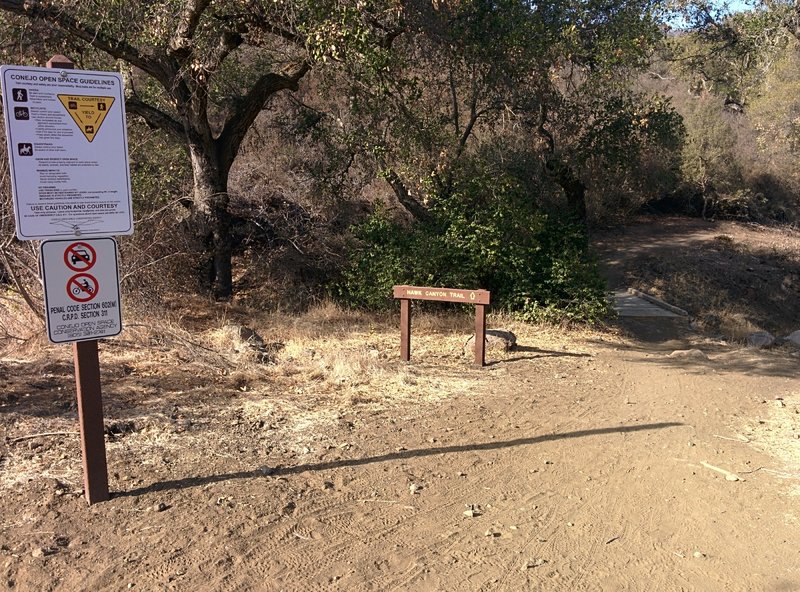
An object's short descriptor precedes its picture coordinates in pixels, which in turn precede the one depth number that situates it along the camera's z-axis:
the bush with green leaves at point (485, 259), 11.98
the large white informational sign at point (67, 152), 3.62
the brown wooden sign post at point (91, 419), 3.99
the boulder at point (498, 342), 9.12
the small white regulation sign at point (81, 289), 3.82
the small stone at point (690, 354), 9.97
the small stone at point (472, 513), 4.24
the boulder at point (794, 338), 13.94
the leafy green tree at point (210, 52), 8.89
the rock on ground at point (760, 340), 13.03
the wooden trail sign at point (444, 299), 8.24
